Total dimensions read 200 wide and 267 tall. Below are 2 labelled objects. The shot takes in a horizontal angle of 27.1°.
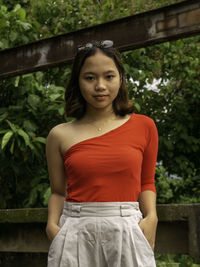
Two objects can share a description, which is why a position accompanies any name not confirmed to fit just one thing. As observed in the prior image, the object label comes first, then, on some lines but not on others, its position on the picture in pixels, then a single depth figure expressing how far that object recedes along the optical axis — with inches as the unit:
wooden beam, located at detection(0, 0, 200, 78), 133.6
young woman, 71.1
